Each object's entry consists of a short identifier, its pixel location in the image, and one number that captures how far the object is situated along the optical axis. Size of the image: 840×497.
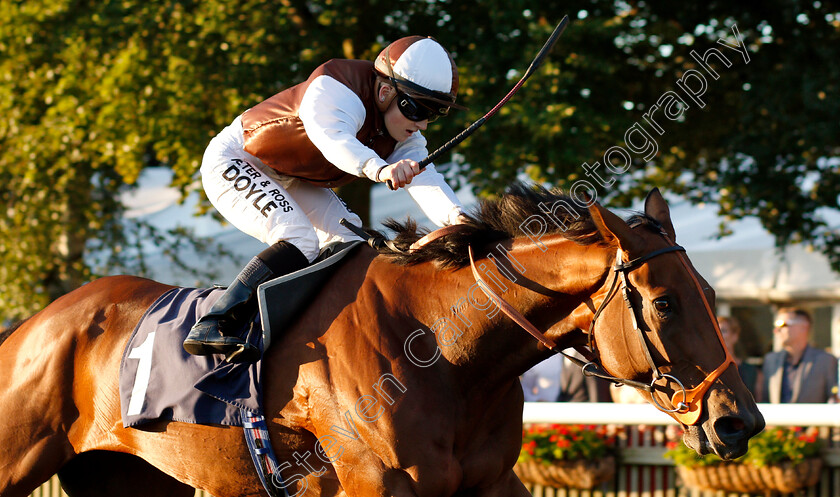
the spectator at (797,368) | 12.43
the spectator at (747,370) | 13.07
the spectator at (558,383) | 13.60
